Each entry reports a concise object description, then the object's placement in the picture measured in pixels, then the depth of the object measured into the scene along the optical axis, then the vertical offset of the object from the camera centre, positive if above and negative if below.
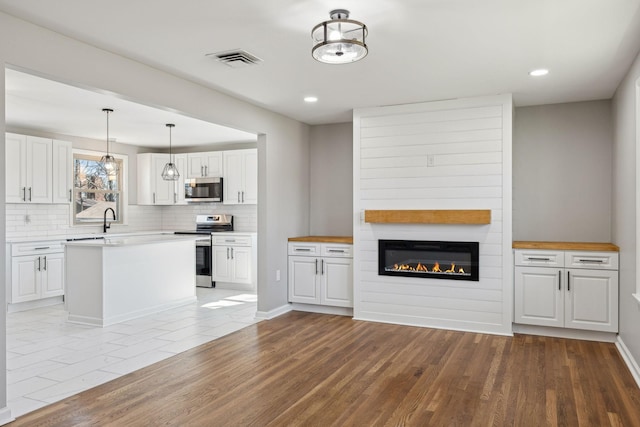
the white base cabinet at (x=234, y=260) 7.36 -0.79
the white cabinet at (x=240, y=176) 7.64 +0.58
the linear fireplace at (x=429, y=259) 4.94 -0.53
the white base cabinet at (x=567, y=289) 4.41 -0.77
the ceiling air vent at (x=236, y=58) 3.52 +1.20
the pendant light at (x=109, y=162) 5.48 +0.58
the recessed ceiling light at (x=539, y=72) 3.96 +1.21
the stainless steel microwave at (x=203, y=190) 7.86 +0.37
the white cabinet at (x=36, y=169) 6.12 +0.57
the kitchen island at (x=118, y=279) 5.13 -0.80
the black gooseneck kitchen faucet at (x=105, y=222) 7.50 -0.18
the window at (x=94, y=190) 7.45 +0.36
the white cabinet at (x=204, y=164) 7.93 +0.81
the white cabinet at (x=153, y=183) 8.28 +0.50
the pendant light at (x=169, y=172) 6.66 +0.56
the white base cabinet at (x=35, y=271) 5.91 -0.79
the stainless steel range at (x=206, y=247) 7.73 -0.60
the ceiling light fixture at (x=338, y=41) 2.77 +1.02
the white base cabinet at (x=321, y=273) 5.64 -0.78
